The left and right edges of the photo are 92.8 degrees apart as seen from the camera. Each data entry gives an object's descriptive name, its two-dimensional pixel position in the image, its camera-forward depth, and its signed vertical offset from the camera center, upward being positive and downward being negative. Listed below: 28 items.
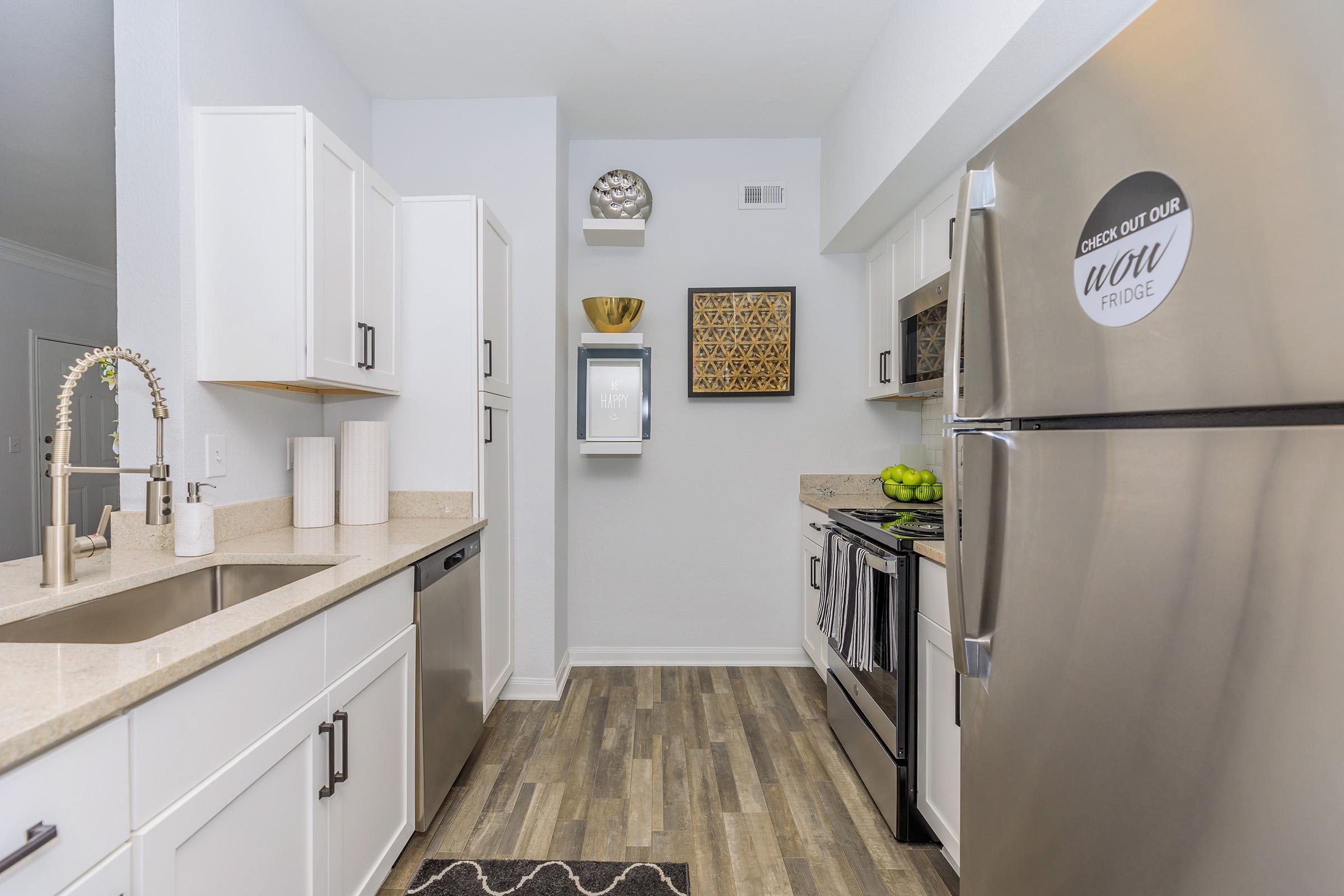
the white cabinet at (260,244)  1.85 +0.58
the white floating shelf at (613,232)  3.17 +1.07
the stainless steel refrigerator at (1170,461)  0.53 -0.02
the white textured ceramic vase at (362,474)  2.38 -0.12
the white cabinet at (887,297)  2.79 +0.70
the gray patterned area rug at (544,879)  1.76 -1.23
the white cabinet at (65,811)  0.70 -0.44
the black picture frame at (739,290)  3.45 +0.60
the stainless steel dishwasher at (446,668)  1.93 -0.75
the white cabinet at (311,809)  0.97 -0.70
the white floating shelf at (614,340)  3.22 +0.52
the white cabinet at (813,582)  3.04 -0.68
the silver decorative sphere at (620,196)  3.27 +1.27
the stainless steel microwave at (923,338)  2.39 +0.43
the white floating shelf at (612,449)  3.29 -0.03
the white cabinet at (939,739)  1.70 -0.82
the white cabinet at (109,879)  0.78 -0.55
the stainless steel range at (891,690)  1.93 -0.81
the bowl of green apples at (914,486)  3.03 -0.20
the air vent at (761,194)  3.47 +1.35
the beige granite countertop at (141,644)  0.77 -0.32
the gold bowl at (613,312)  3.21 +0.66
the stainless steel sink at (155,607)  1.25 -0.38
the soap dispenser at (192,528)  1.69 -0.23
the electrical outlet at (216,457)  1.95 -0.05
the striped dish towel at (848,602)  2.19 -0.58
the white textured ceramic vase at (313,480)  2.30 -0.14
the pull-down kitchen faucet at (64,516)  1.27 -0.16
